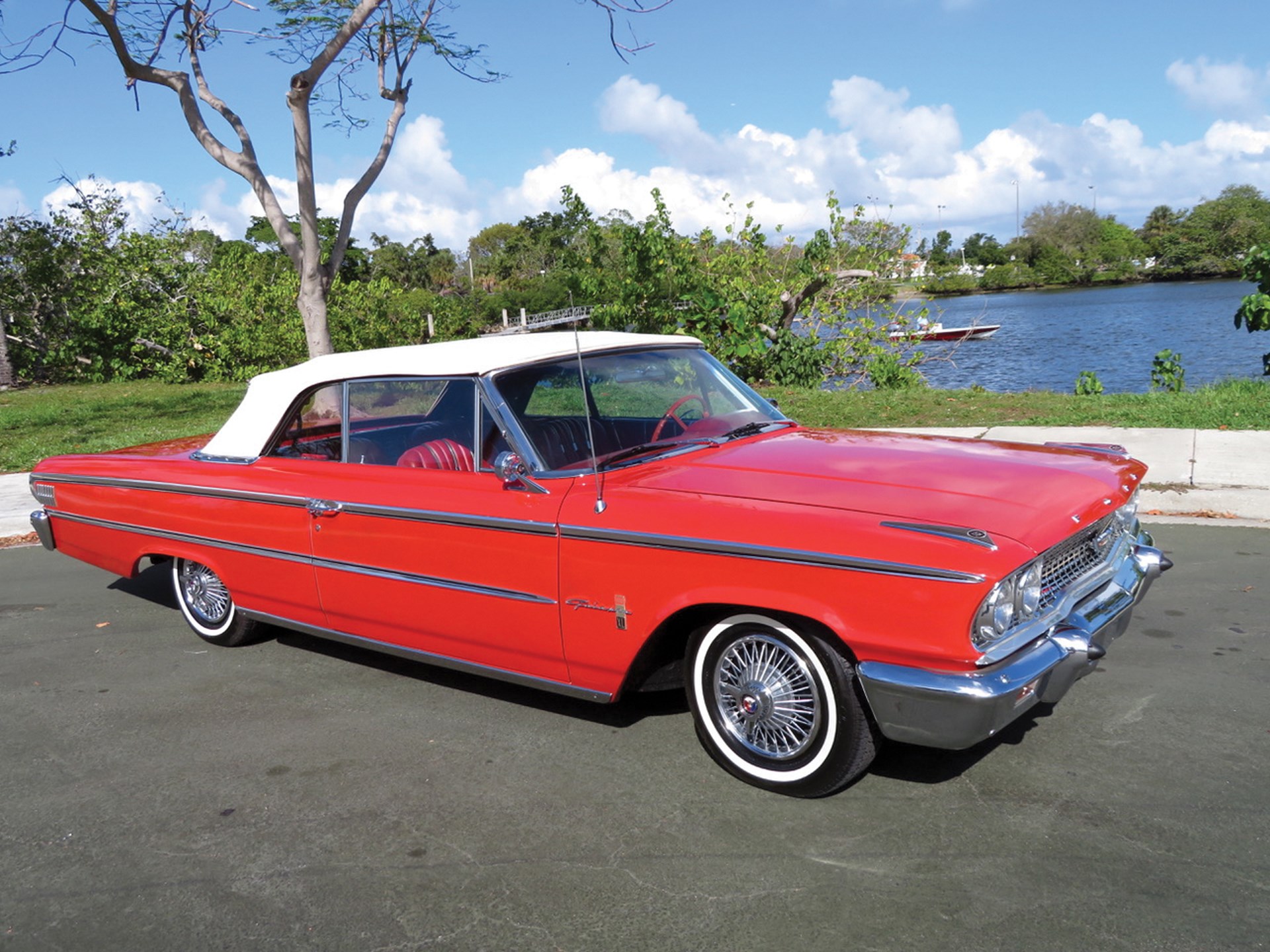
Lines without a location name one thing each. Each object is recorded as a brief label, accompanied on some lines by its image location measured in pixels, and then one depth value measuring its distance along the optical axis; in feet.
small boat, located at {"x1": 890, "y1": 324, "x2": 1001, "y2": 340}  106.63
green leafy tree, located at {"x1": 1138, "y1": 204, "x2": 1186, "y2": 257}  294.05
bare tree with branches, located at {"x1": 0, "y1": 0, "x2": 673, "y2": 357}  40.09
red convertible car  10.33
